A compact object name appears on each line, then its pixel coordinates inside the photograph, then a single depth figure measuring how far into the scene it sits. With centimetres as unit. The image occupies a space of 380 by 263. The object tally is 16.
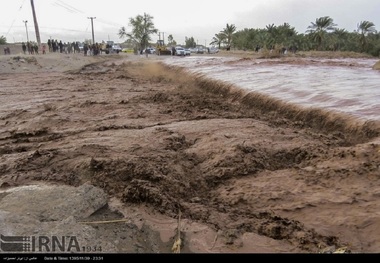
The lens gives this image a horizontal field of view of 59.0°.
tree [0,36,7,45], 5917
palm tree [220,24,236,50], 7162
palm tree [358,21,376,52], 5106
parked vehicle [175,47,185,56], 4506
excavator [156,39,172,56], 4942
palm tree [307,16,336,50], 5266
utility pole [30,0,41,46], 3234
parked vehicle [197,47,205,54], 5911
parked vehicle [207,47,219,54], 5916
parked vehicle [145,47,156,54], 5409
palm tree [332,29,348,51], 5666
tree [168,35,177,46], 9509
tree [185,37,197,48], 9938
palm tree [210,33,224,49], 7609
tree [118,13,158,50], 5497
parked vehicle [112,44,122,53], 4945
